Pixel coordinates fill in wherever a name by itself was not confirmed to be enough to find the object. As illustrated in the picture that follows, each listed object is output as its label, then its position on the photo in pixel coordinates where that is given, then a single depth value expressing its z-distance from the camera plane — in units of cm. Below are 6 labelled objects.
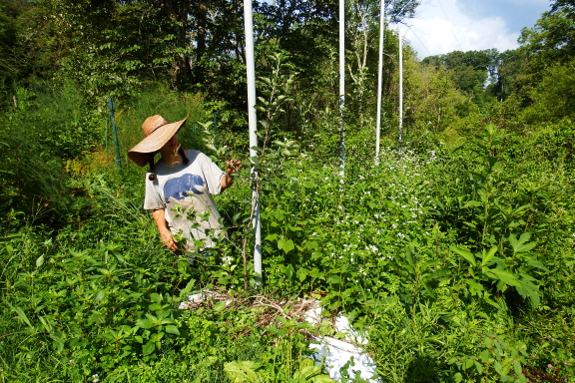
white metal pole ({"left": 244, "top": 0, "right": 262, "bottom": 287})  253
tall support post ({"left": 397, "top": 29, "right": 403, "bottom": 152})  1074
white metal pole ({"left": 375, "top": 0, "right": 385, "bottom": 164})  864
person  279
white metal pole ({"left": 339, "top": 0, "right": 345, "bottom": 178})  540
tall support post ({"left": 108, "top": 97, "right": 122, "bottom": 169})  553
